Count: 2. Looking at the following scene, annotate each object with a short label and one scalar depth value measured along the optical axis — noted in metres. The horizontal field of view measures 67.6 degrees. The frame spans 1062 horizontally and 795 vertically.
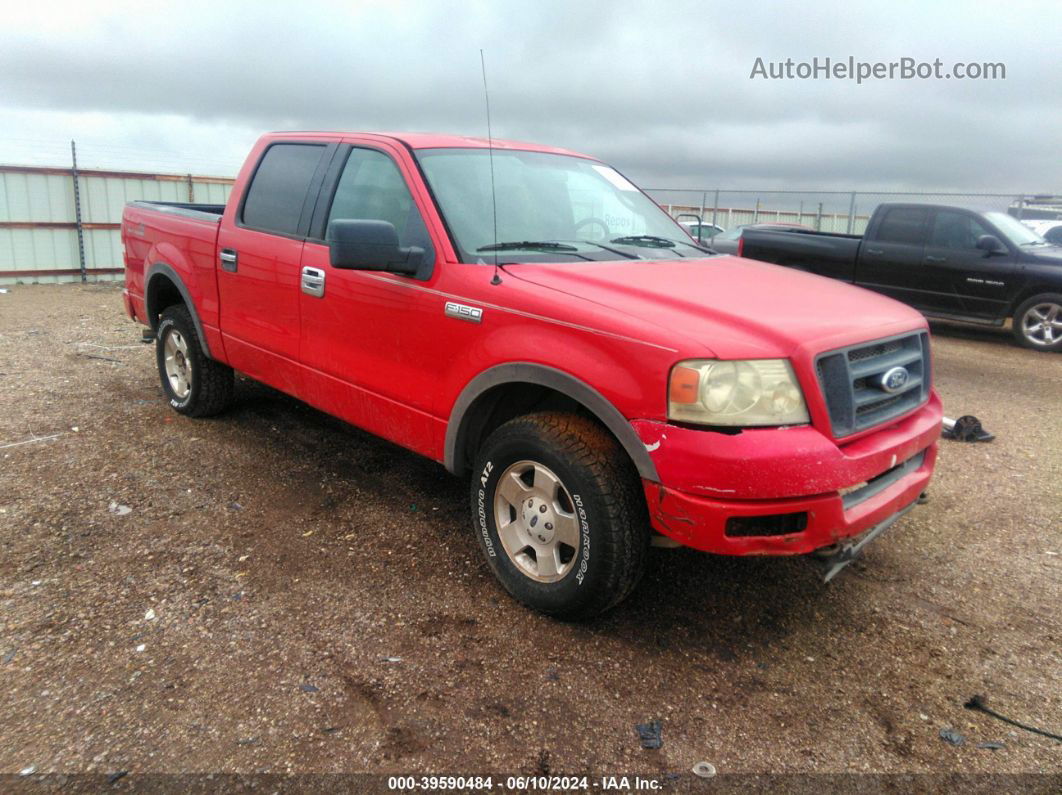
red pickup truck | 2.69
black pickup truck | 10.16
